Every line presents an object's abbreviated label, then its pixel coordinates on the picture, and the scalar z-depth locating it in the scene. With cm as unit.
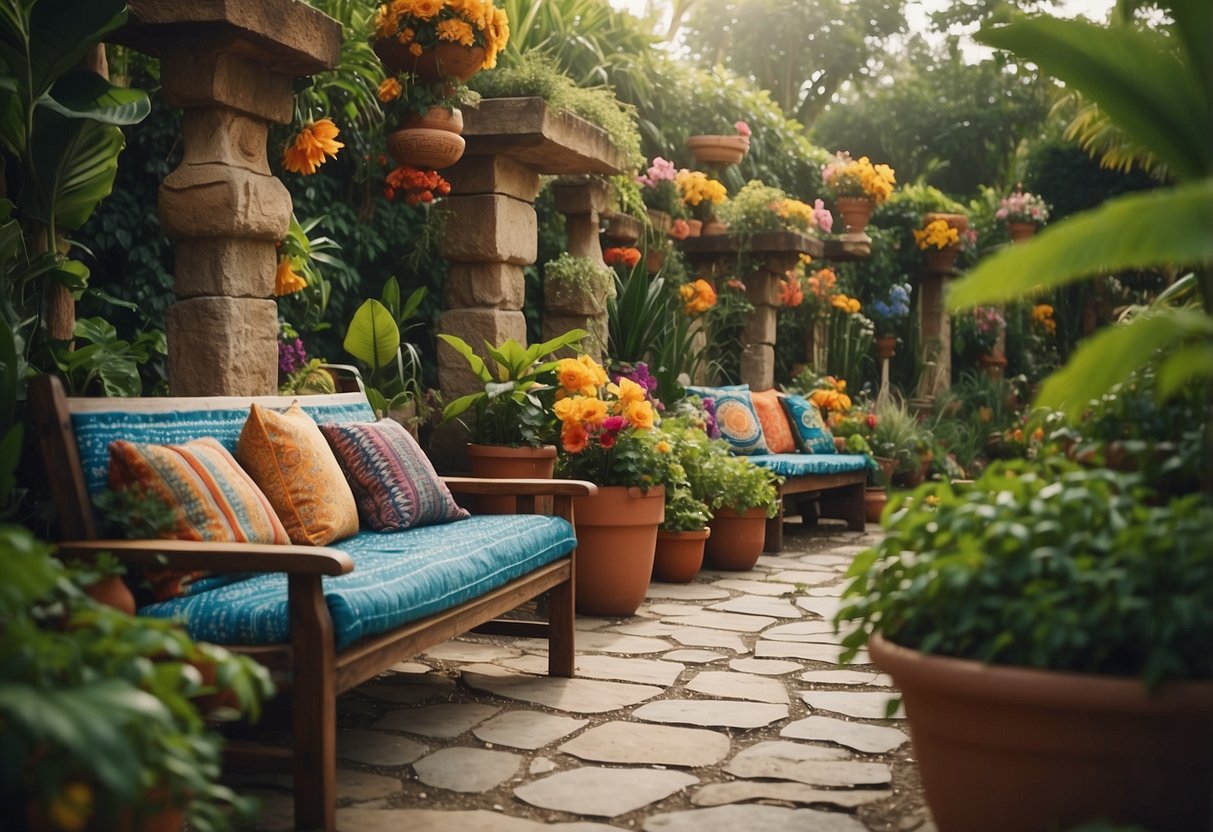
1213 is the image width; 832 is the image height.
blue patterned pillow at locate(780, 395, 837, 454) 693
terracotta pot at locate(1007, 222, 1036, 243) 1062
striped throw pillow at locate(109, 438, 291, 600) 240
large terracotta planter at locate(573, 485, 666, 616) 443
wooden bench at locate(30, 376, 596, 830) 217
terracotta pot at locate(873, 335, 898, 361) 964
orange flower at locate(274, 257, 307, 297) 407
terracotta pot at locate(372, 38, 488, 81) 438
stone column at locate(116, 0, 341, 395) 338
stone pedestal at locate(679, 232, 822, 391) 752
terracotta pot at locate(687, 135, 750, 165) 791
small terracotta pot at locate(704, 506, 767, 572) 550
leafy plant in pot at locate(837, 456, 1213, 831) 167
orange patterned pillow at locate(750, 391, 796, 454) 679
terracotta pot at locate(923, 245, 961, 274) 996
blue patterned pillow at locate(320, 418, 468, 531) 335
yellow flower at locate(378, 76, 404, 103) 448
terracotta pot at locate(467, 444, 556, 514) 454
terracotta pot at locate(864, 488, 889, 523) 741
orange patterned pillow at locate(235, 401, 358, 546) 288
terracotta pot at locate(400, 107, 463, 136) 452
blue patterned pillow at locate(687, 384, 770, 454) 634
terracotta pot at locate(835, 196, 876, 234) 843
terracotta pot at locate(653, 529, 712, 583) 511
